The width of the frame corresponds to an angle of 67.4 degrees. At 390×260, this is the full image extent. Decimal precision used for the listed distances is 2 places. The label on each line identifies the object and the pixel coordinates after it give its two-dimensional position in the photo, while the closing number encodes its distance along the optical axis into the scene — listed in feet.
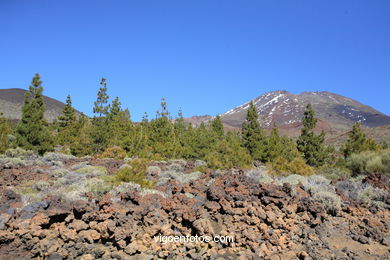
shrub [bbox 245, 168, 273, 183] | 29.58
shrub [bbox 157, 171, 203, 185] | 33.09
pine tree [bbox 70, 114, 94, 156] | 72.32
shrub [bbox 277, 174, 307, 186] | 28.94
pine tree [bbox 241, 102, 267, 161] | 76.57
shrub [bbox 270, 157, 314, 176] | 40.38
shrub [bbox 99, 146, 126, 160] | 64.95
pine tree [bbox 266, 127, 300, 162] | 74.95
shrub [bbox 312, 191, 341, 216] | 24.00
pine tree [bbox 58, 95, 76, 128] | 118.42
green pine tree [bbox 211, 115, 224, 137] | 114.85
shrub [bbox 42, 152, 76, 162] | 53.07
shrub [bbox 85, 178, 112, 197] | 24.91
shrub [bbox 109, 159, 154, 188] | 28.22
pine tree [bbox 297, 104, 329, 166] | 69.41
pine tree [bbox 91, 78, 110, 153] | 78.54
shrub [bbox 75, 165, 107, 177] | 36.70
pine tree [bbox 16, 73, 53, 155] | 61.41
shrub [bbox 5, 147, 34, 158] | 54.60
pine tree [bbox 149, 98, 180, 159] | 73.56
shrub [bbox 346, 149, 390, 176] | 42.96
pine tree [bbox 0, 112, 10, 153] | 56.90
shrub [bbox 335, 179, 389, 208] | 26.50
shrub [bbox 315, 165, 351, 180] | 44.93
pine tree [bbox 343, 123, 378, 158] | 61.05
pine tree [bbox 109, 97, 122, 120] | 110.63
